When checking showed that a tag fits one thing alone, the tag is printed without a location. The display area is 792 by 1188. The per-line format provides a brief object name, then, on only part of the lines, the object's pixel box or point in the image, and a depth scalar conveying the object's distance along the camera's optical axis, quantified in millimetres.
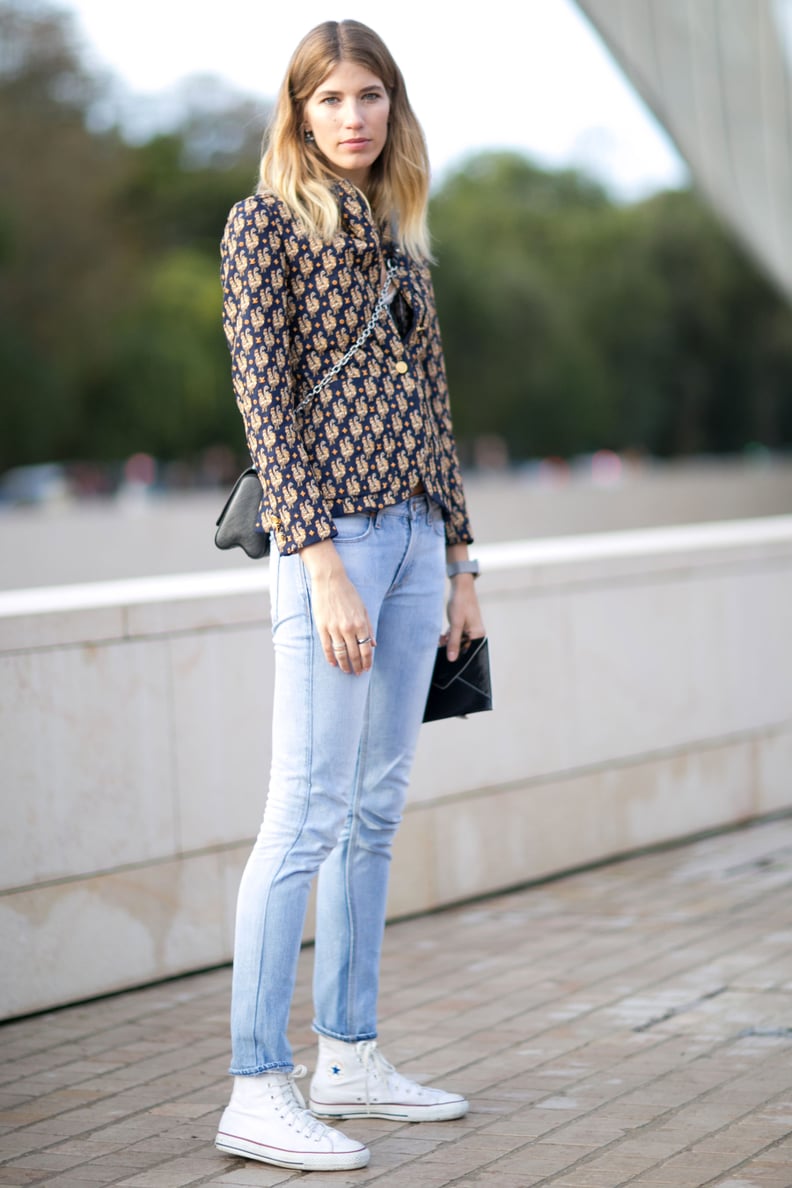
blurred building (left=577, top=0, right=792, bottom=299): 22375
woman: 6437
